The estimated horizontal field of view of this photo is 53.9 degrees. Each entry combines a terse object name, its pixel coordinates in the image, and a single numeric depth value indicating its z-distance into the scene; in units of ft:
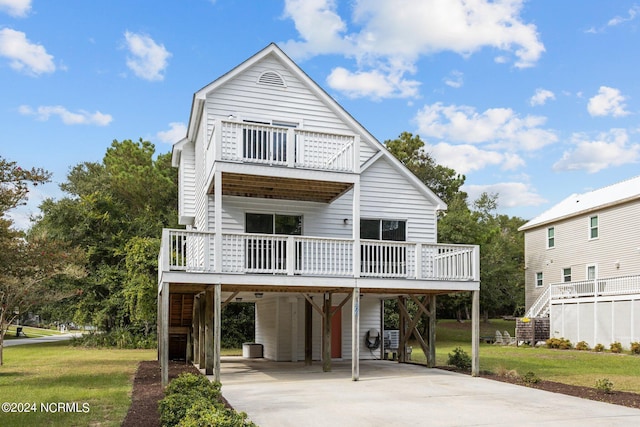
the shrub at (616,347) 93.56
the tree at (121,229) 100.07
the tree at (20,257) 43.04
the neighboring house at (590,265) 98.12
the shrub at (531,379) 51.42
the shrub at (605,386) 46.37
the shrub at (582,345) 100.66
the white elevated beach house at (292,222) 53.67
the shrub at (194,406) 27.09
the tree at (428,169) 157.99
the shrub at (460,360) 65.10
